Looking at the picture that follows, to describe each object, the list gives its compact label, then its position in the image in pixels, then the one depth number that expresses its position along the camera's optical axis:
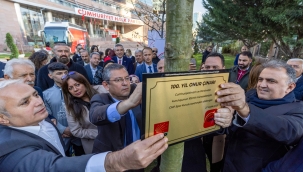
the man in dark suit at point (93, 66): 4.83
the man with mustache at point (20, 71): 2.47
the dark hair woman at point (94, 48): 8.32
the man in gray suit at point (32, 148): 0.84
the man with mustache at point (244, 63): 4.05
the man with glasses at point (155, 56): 6.09
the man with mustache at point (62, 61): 3.35
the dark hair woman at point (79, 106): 2.28
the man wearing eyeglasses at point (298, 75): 2.90
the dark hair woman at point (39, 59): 3.95
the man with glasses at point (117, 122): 1.72
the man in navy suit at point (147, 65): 4.88
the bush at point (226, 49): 28.43
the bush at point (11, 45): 15.65
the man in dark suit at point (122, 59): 6.01
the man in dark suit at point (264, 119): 1.08
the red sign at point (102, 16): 29.22
